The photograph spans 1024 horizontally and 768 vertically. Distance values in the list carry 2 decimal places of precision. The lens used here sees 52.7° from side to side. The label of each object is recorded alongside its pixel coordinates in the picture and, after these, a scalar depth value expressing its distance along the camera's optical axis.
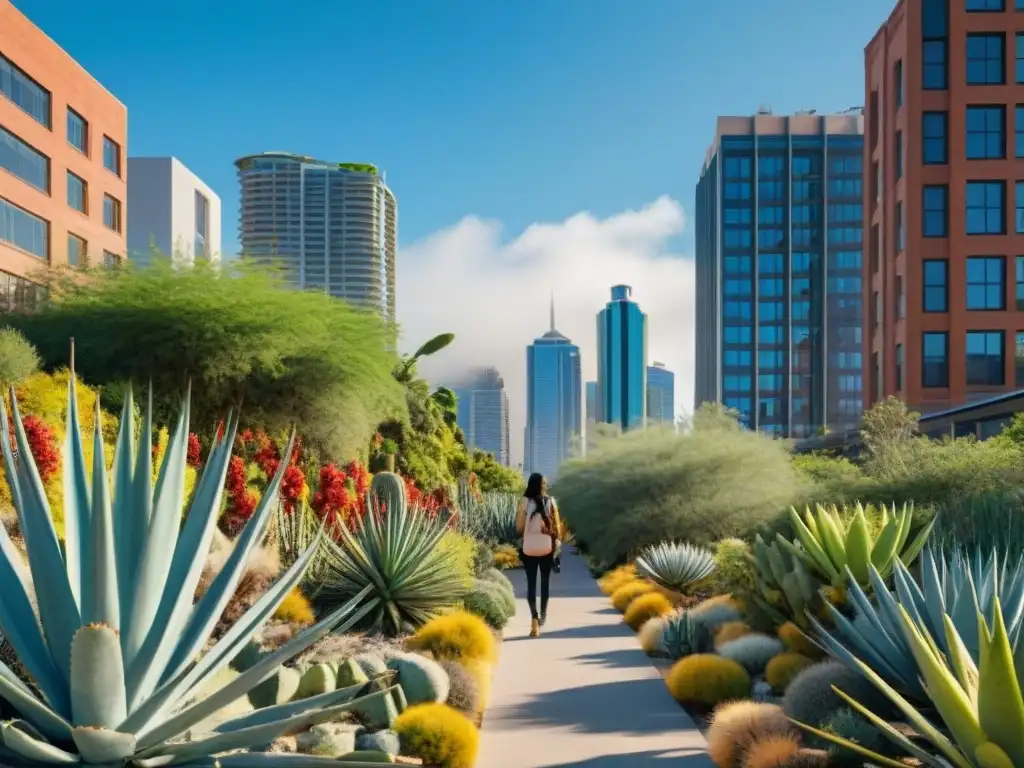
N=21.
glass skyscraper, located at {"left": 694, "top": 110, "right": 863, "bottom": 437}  108.88
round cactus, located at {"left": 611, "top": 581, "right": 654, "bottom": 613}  13.73
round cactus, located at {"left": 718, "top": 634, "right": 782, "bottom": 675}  8.38
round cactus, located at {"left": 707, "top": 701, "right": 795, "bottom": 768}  5.88
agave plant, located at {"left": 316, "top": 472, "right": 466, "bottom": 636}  9.85
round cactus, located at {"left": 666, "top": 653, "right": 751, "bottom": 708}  7.71
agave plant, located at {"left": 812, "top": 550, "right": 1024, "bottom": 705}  5.44
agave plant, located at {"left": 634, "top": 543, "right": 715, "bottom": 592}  13.58
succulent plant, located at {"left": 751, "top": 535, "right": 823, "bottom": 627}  8.32
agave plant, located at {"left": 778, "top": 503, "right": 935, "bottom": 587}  8.27
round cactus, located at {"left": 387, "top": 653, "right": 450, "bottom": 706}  7.01
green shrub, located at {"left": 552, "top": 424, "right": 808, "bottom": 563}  17.17
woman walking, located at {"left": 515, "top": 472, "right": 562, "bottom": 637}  11.69
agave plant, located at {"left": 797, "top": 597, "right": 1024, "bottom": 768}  3.47
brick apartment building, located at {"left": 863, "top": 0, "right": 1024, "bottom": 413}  43.38
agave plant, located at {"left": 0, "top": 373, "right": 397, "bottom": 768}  3.23
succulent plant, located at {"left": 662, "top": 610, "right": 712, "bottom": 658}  9.64
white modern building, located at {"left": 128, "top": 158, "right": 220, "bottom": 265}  72.94
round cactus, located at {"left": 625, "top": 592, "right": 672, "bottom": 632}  11.98
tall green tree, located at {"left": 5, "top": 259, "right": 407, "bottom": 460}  15.74
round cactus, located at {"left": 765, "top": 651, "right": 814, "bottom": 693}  7.60
